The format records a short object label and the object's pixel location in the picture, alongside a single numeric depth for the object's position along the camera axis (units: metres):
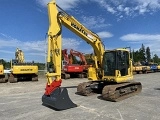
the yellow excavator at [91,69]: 5.15
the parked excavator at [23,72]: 12.05
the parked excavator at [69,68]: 14.17
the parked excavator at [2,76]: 11.67
